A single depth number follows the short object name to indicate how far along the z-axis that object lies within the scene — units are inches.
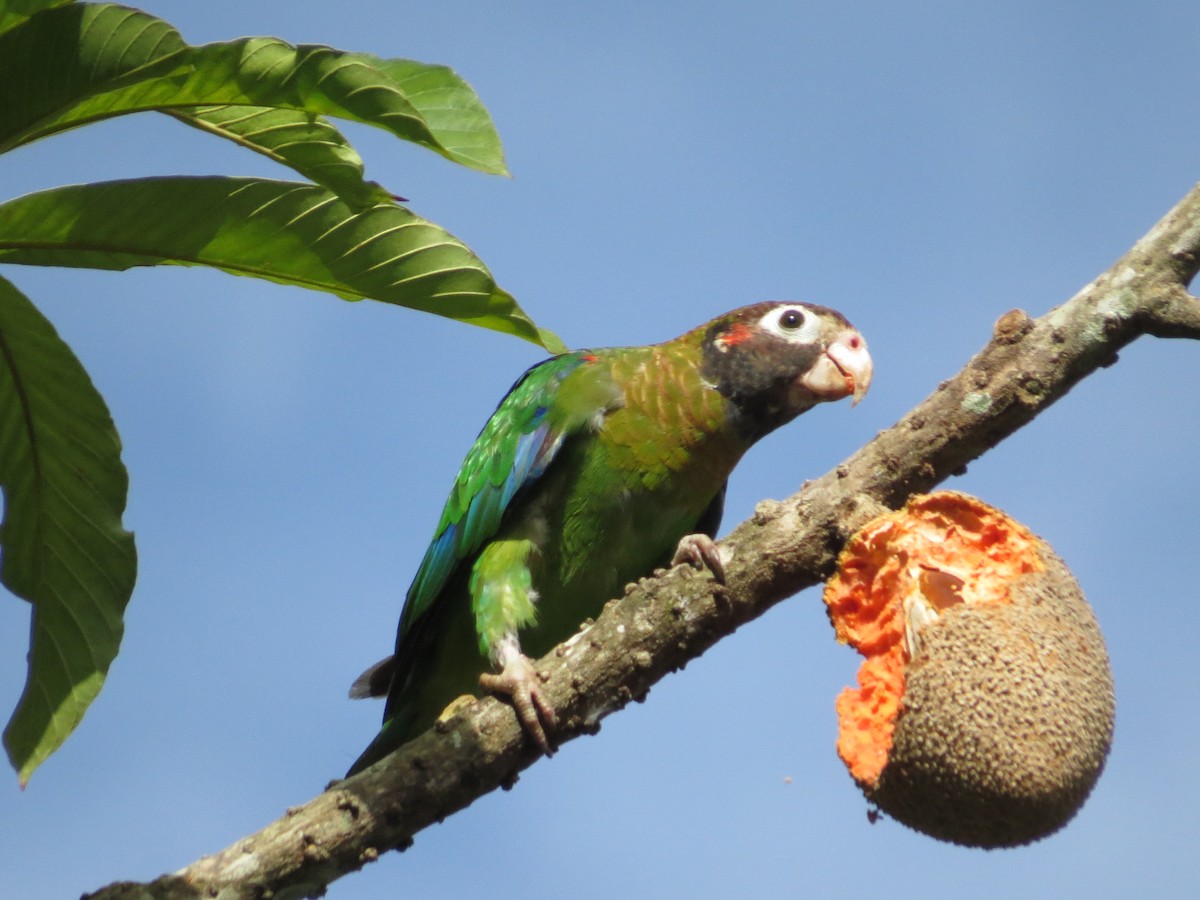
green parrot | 371.2
